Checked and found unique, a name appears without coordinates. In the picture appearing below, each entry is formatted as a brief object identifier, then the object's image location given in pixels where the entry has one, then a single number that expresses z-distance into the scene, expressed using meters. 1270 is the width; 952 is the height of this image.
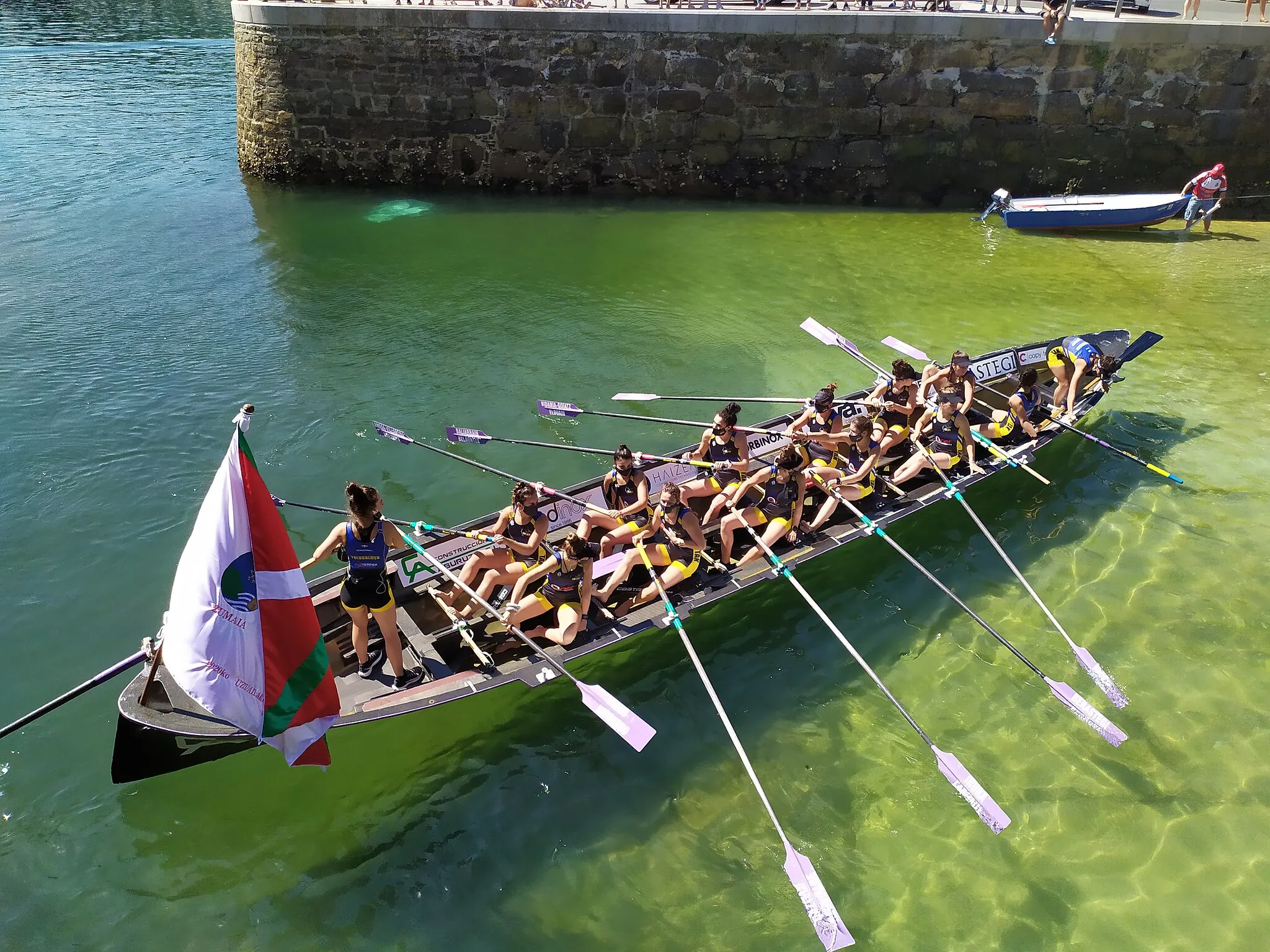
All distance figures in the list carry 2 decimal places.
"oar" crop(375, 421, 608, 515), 10.24
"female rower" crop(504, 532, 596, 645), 8.77
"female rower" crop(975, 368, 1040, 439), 12.86
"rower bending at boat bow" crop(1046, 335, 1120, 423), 13.63
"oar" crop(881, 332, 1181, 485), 14.48
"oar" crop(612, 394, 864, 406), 12.83
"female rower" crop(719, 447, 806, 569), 10.30
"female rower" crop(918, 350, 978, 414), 12.80
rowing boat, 7.24
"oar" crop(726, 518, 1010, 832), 7.45
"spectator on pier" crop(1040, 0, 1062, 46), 21.81
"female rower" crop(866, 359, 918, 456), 12.30
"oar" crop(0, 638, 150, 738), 6.72
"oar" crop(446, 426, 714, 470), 11.72
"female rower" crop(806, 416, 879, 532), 10.93
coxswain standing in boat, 7.67
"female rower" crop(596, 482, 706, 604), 9.63
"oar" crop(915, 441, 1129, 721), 8.38
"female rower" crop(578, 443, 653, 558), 10.04
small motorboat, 22.47
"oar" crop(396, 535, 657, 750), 7.55
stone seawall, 22.25
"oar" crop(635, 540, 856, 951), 6.66
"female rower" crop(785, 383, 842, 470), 11.54
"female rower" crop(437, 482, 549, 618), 9.06
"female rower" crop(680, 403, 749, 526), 11.00
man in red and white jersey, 22.09
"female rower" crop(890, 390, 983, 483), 12.25
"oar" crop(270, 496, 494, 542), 9.34
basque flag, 6.39
